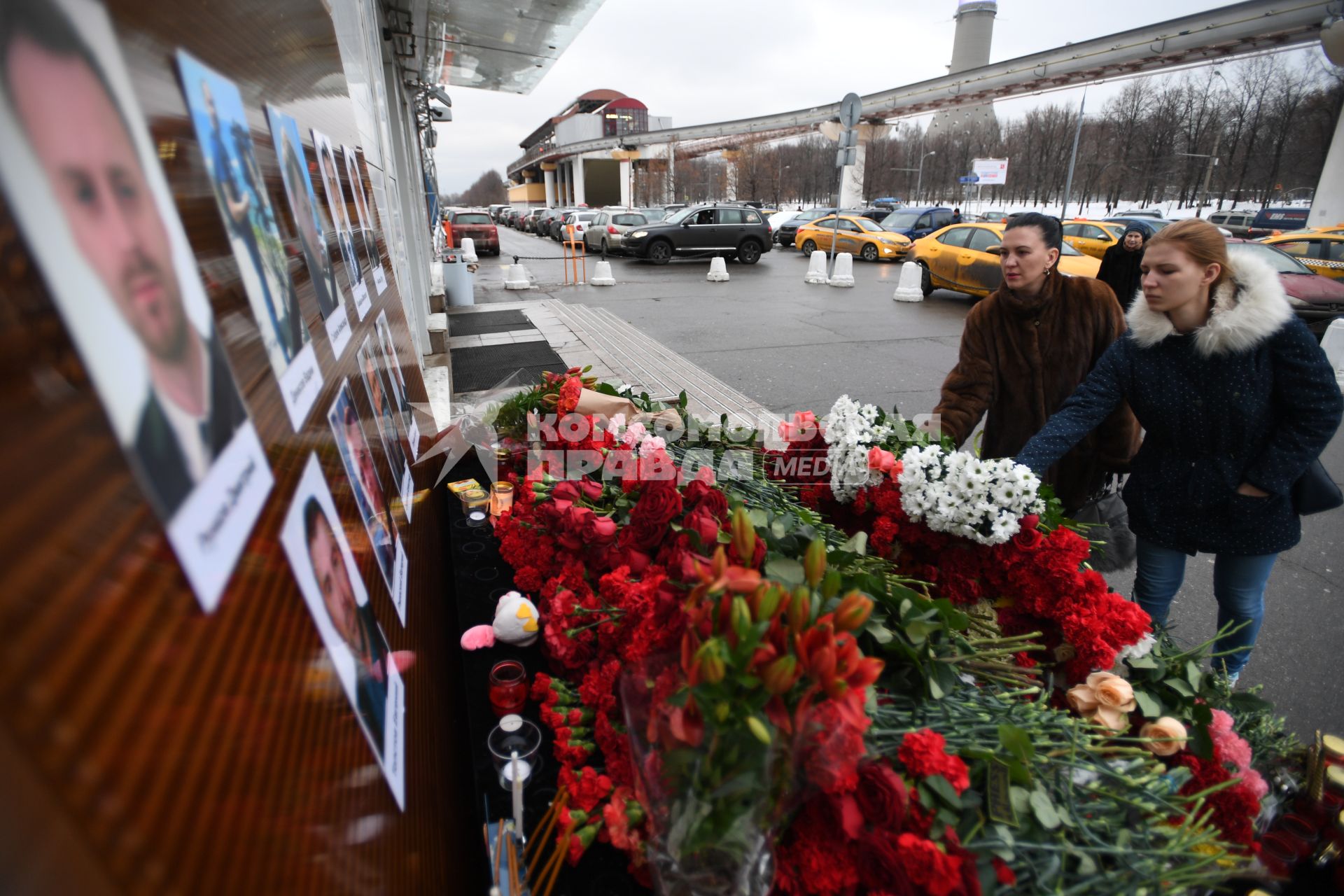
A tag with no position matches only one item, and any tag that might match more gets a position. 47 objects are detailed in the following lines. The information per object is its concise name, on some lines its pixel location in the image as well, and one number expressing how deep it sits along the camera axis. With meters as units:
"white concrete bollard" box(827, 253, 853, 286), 14.96
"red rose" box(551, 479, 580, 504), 1.79
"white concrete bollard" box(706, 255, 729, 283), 15.74
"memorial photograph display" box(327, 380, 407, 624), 1.15
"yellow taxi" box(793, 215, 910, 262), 20.12
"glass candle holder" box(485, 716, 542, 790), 1.31
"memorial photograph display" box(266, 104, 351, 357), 1.11
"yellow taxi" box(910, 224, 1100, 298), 12.30
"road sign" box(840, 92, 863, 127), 11.48
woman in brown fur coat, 2.74
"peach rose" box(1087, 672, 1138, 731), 1.25
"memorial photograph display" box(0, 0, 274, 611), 0.43
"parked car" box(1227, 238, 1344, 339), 9.55
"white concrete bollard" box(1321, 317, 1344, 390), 7.29
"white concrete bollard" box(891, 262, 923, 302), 12.89
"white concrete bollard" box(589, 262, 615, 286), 14.83
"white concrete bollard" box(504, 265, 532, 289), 13.80
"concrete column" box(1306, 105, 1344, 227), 18.11
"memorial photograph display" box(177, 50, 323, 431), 0.76
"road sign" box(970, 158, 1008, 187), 27.91
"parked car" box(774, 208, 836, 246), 26.62
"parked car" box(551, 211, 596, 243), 25.83
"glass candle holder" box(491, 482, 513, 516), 2.28
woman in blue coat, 2.15
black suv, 19.02
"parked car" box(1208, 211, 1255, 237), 29.42
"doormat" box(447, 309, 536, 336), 10.15
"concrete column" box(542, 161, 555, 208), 75.50
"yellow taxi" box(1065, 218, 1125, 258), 15.34
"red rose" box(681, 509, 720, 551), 1.31
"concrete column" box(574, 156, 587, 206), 60.56
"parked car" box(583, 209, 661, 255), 20.69
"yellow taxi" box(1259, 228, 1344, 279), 11.34
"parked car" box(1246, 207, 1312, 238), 28.44
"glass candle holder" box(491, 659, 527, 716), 1.47
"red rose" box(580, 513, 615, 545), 1.63
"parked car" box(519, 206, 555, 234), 40.91
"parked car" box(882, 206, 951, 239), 21.28
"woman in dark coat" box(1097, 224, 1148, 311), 4.92
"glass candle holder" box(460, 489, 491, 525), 2.43
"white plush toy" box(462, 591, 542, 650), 1.65
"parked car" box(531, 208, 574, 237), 35.56
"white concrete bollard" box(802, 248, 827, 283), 15.25
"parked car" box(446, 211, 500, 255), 22.92
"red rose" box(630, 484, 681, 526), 1.53
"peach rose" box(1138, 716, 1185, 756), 1.22
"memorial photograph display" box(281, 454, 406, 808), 0.80
